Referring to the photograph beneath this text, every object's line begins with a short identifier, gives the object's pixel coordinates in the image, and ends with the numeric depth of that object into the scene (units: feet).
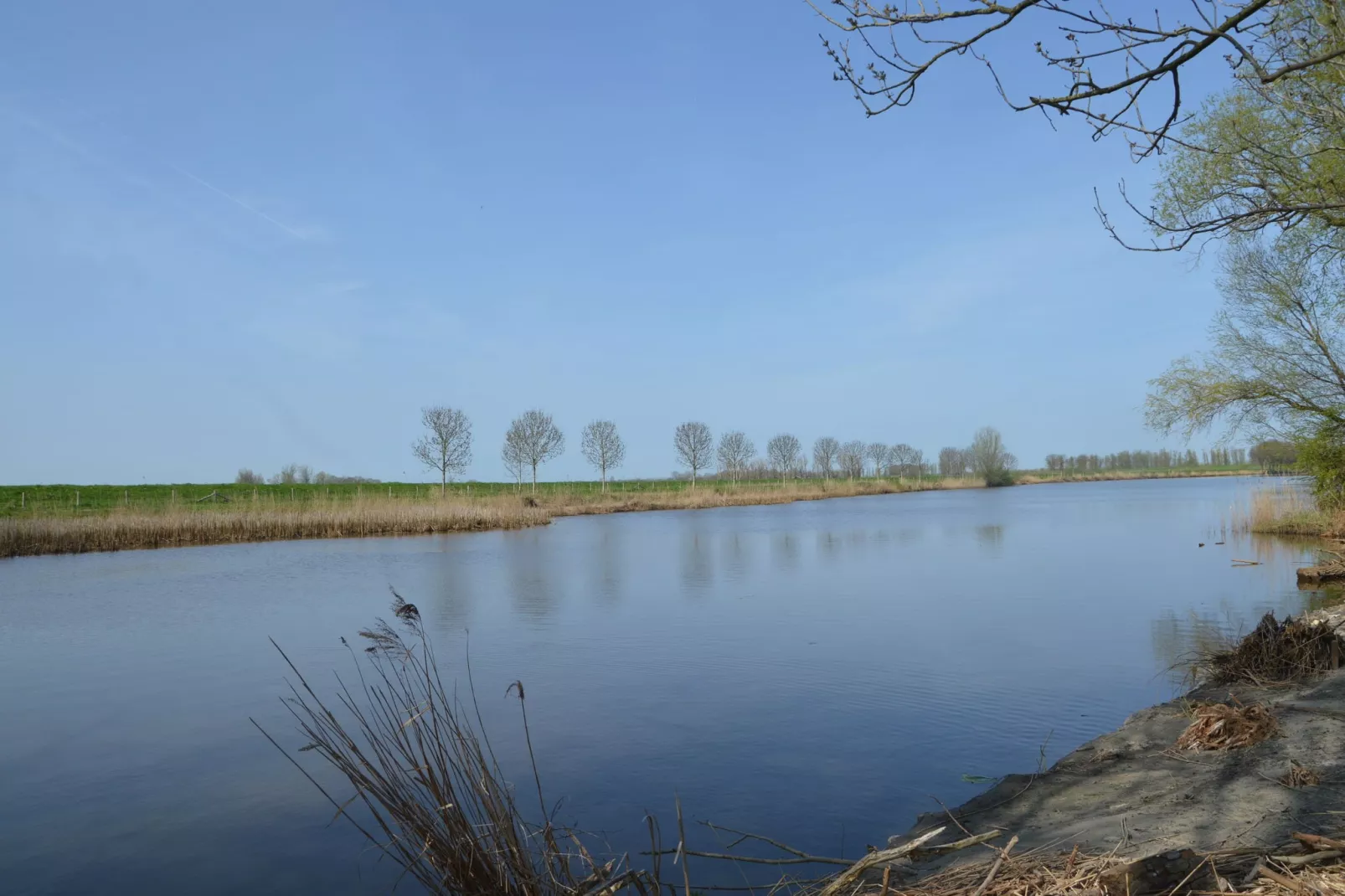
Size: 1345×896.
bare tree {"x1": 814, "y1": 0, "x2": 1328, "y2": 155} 9.34
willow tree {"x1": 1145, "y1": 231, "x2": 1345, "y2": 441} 49.19
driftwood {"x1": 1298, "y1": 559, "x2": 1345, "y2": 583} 37.29
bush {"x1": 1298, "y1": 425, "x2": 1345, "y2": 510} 50.80
